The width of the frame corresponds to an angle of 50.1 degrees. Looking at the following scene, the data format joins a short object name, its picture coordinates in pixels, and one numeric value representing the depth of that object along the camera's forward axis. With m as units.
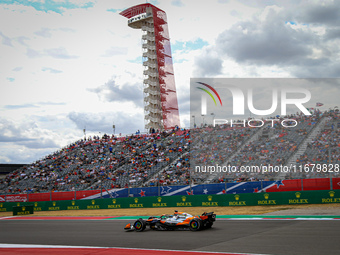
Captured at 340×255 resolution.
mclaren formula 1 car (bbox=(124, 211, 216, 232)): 17.27
